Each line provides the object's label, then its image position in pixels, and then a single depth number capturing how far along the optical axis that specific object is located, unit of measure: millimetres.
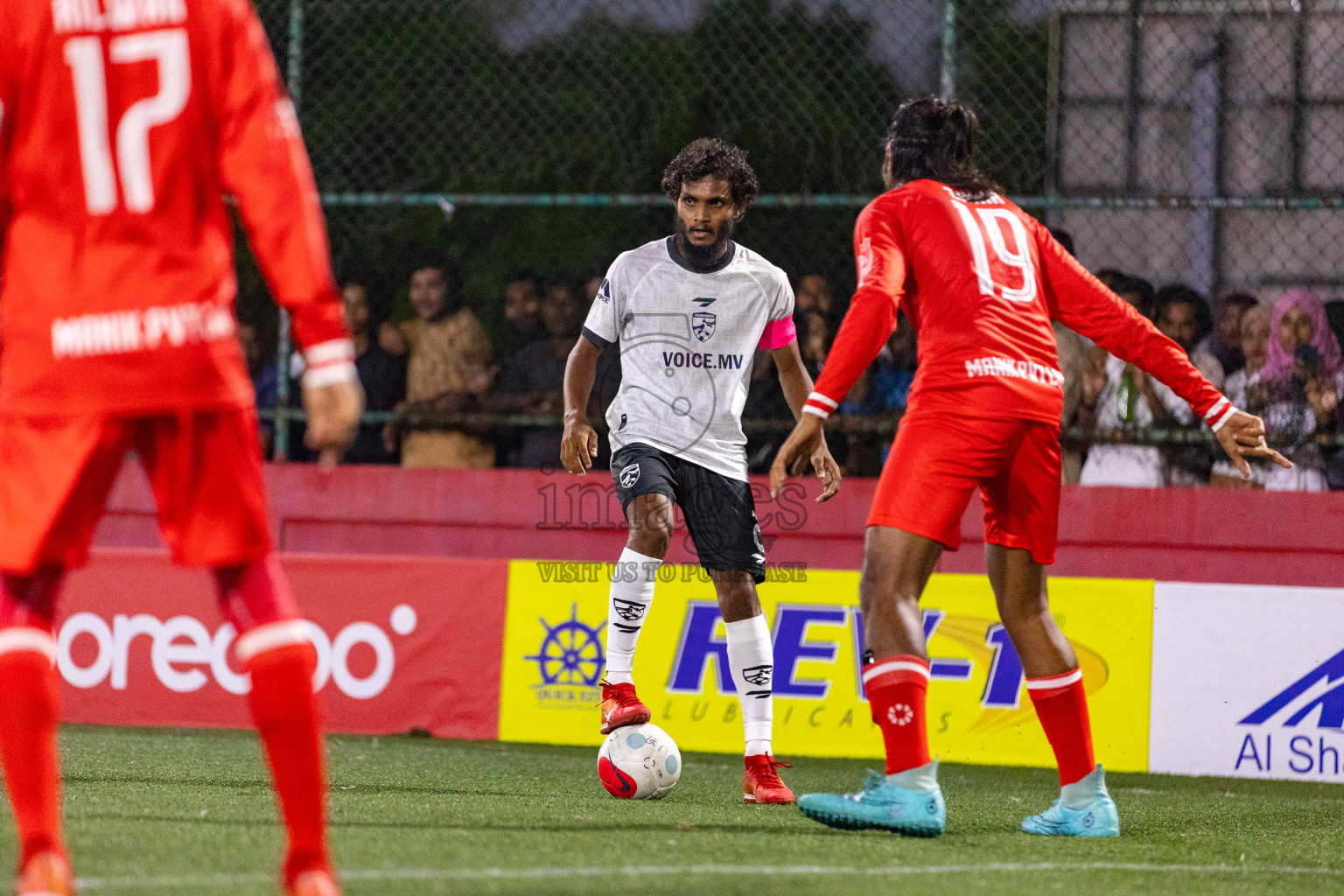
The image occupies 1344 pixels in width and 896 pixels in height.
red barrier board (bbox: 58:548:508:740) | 16250
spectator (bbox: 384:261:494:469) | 17906
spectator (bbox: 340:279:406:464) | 18125
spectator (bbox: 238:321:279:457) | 18891
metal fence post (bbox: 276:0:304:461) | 18187
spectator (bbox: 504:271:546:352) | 17937
